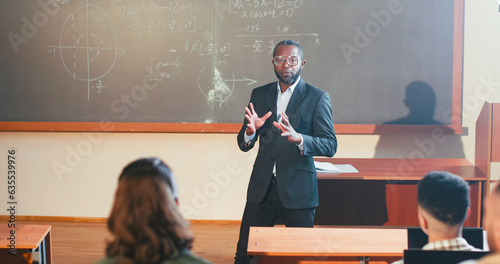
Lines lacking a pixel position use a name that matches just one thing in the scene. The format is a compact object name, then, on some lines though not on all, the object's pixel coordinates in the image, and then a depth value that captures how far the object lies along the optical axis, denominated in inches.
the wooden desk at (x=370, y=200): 136.4
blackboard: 171.9
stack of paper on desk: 132.3
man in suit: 106.9
